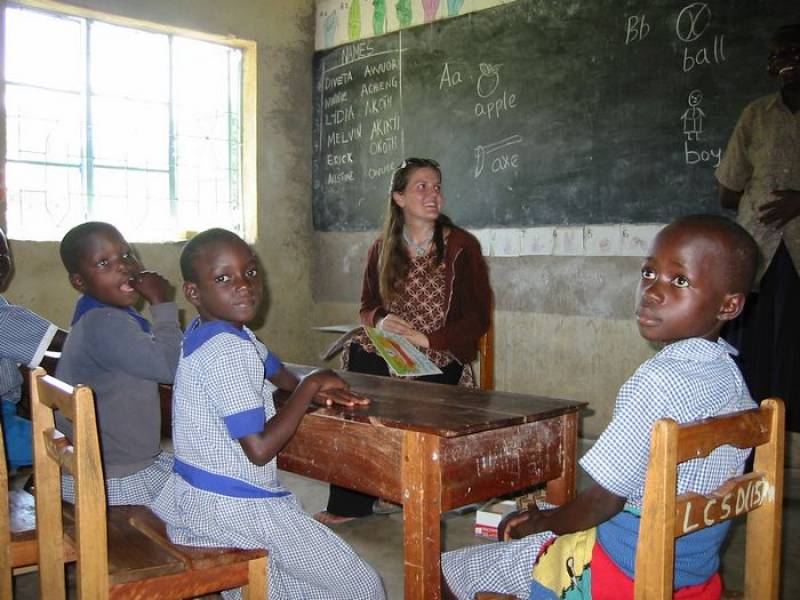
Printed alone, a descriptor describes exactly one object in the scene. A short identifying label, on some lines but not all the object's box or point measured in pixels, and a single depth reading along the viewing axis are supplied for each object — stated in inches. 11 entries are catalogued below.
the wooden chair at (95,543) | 56.9
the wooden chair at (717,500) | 42.3
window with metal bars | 203.3
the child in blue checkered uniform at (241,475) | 63.8
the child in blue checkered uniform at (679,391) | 48.8
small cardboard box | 118.1
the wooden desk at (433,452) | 61.1
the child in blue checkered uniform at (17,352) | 89.6
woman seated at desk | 120.6
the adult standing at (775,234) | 131.0
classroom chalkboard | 159.2
